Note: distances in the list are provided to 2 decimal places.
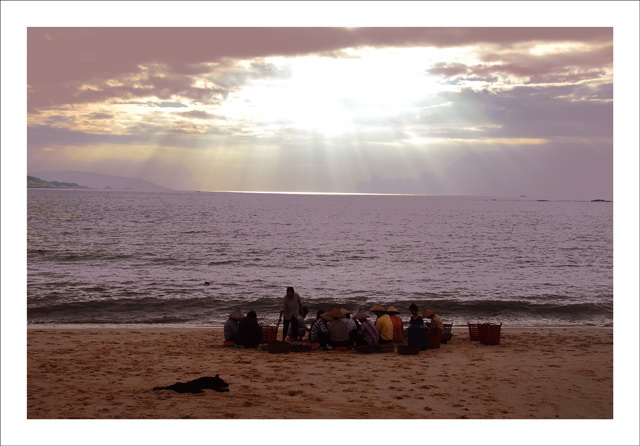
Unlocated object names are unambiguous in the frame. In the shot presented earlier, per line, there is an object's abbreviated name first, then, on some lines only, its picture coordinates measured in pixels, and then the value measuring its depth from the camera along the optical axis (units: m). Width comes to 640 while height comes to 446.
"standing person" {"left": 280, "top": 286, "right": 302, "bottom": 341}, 16.33
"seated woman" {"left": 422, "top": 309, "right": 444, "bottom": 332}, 16.17
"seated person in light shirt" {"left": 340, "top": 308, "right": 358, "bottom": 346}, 15.72
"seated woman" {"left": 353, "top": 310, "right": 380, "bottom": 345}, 15.45
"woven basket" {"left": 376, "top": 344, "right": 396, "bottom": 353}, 15.19
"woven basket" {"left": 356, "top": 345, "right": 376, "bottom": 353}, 15.12
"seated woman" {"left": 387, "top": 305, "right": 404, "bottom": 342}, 16.38
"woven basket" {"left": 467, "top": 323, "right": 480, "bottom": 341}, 17.38
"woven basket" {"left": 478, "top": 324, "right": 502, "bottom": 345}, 16.69
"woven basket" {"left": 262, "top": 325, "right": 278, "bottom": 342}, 15.91
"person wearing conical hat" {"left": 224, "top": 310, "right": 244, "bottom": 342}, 16.17
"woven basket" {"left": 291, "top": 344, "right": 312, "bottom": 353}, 15.29
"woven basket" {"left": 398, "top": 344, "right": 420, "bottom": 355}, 15.02
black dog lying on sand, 11.06
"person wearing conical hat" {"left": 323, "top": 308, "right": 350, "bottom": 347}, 15.58
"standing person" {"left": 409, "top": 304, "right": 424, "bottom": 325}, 15.70
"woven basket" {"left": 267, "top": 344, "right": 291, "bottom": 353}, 15.01
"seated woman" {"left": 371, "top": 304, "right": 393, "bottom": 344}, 16.02
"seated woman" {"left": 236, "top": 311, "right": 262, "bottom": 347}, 15.72
